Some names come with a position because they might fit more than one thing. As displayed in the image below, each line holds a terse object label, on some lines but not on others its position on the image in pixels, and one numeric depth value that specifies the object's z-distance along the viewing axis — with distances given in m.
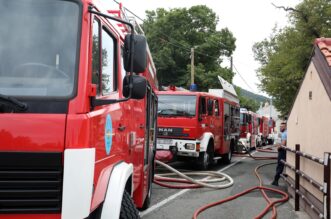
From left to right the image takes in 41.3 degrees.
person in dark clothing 10.94
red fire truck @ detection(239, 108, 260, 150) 25.69
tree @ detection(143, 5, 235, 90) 39.59
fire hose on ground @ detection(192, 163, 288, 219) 7.23
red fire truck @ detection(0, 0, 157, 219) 2.91
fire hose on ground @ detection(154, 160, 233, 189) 10.25
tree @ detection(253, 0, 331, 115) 20.47
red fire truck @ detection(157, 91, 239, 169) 13.45
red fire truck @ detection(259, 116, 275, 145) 38.30
